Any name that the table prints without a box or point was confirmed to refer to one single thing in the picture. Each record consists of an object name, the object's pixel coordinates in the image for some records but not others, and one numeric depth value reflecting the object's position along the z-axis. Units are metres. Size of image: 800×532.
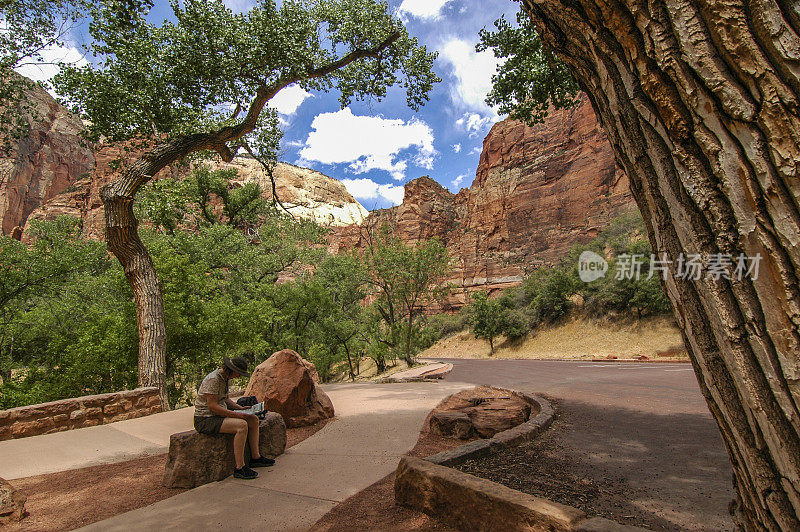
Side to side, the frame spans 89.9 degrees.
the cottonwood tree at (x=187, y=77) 7.70
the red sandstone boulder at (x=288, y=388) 5.94
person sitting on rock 3.93
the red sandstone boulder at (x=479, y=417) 4.97
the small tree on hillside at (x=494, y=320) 31.20
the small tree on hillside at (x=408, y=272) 17.17
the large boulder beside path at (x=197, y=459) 3.75
